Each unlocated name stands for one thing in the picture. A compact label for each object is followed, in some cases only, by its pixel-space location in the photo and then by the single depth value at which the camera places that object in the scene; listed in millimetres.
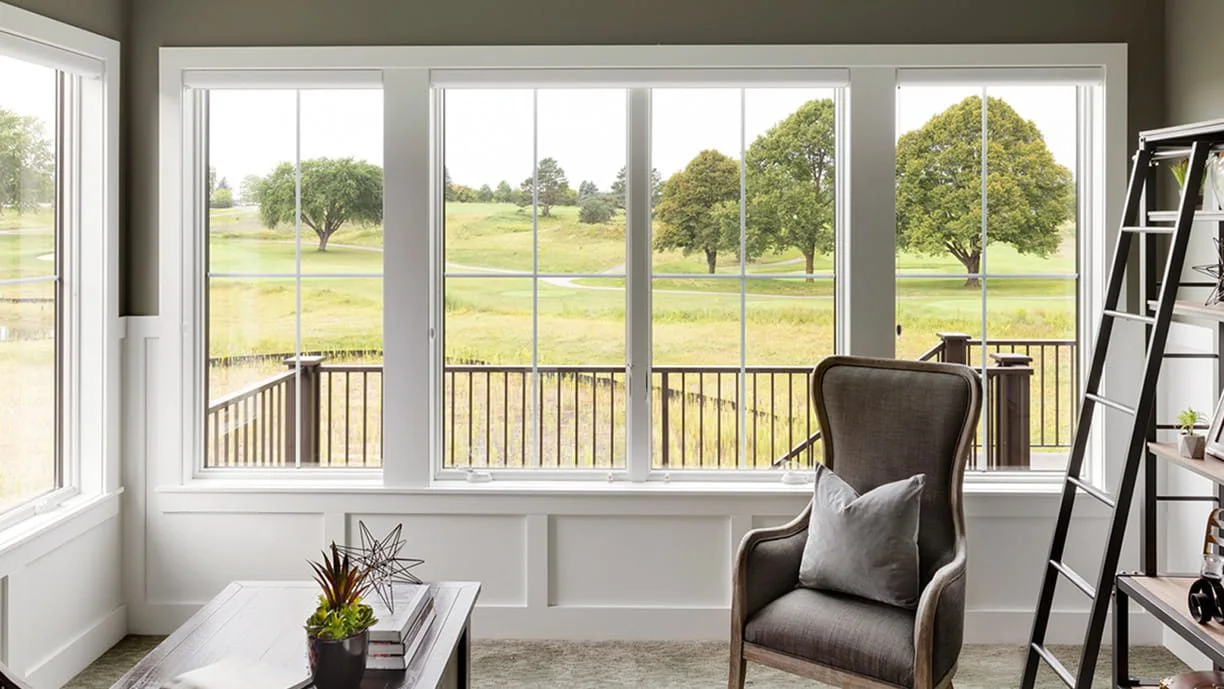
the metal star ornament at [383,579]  2766
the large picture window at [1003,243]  4191
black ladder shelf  2904
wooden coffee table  2498
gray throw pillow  3268
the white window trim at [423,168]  4074
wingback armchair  3023
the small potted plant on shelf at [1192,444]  2891
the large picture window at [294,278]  4289
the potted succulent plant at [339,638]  2340
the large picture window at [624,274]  4246
